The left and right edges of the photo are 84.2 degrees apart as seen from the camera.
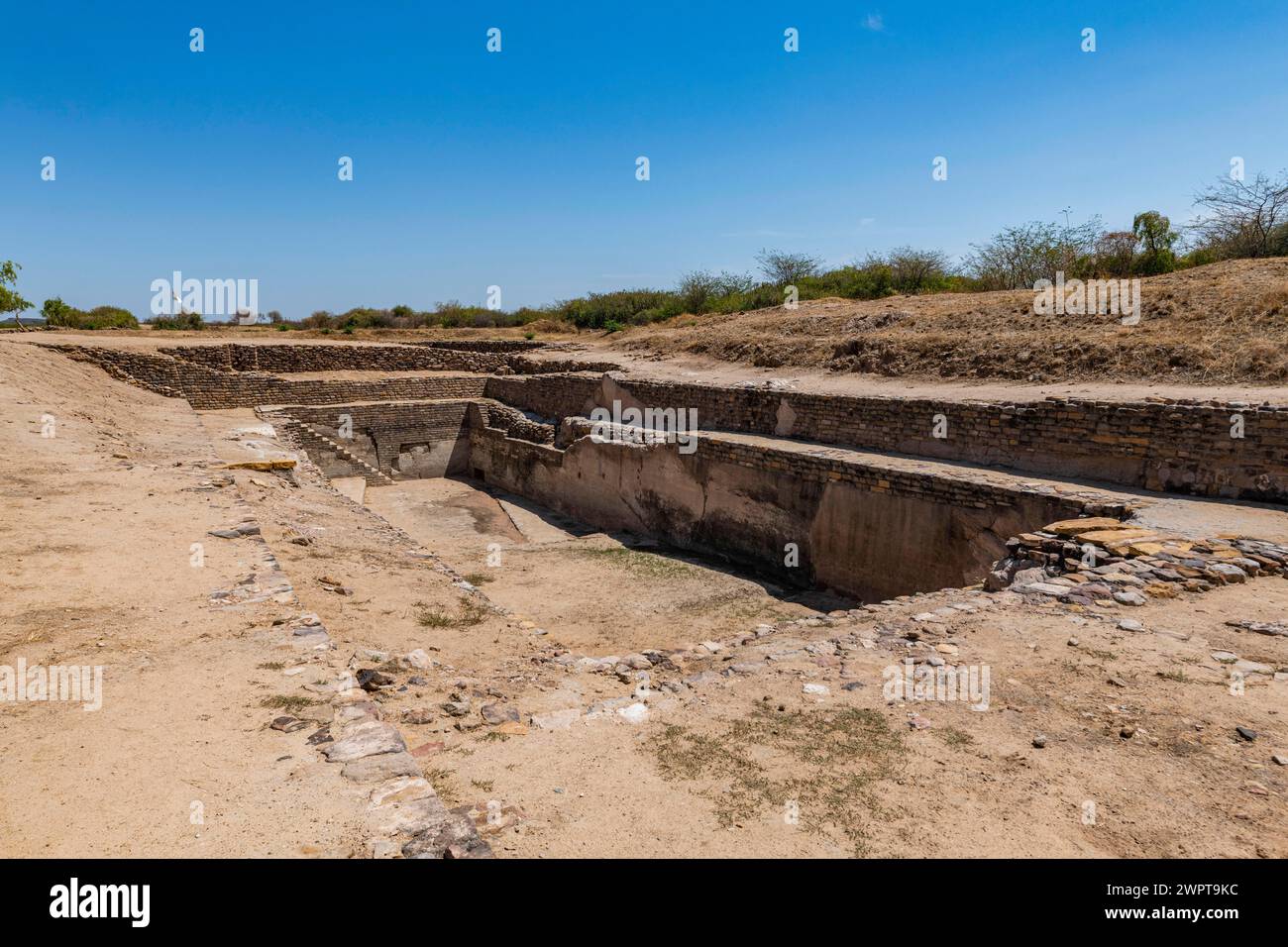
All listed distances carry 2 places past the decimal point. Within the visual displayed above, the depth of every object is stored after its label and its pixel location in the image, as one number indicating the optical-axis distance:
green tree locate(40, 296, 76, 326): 28.48
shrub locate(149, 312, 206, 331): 29.70
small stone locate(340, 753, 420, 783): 2.67
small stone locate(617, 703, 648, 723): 3.77
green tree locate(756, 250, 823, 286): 28.35
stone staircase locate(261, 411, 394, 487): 15.62
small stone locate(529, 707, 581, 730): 3.71
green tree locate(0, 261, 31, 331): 24.40
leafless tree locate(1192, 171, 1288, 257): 16.34
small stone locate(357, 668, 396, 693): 3.97
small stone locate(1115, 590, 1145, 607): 4.79
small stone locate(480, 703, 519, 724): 3.79
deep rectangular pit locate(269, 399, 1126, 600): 7.72
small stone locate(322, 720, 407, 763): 2.81
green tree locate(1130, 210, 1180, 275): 16.73
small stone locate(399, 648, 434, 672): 4.44
